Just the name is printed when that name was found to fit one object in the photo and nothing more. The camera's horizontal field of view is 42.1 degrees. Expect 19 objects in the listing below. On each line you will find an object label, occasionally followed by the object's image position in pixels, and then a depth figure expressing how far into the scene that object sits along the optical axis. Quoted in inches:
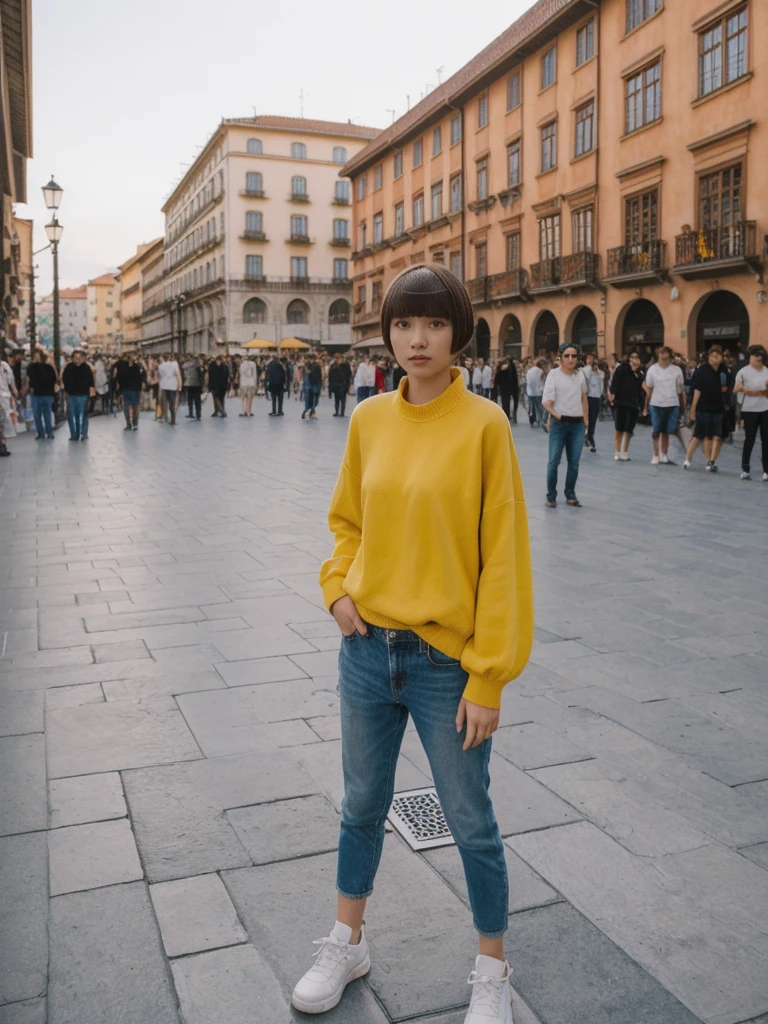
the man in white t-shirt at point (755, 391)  480.4
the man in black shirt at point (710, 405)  520.1
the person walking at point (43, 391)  698.2
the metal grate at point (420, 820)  120.8
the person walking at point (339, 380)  1043.9
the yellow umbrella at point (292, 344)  2219.4
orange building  930.7
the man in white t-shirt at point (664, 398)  561.0
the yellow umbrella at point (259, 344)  2312.0
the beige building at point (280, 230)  2716.5
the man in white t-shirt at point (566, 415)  406.0
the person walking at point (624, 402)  598.5
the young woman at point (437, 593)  81.4
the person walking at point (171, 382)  920.9
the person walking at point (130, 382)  834.8
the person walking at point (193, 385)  1012.5
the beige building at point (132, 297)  4783.5
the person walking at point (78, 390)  719.1
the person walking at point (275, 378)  1053.2
